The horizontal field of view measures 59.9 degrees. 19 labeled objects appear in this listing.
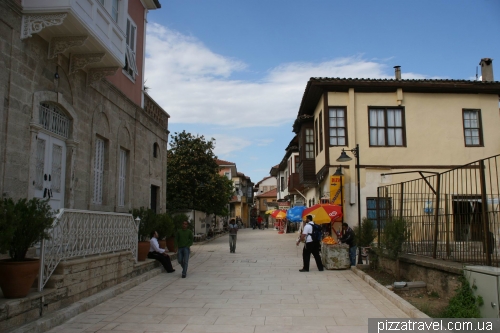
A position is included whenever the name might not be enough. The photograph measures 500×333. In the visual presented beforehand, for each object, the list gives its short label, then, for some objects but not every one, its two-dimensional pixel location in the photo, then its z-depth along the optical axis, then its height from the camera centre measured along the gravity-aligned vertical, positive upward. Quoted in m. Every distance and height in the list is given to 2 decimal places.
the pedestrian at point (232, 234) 20.80 -0.99
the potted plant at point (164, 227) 14.86 -0.48
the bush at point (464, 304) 6.54 -1.42
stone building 8.13 +2.66
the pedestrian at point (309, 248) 14.12 -1.12
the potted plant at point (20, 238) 5.80 -0.35
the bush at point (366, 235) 13.76 -0.69
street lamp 14.30 +1.90
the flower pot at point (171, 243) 16.81 -1.16
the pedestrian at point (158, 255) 13.17 -1.26
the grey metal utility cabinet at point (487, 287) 6.14 -1.09
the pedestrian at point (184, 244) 12.72 -0.90
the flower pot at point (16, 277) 6.01 -0.88
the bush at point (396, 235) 10.45 -0.54
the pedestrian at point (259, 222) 64.38 -1.29
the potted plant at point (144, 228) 12.40 -0.43
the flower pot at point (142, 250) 12.33 -1.05
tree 28.83 +2.44
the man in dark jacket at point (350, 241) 14.64 -0.95
